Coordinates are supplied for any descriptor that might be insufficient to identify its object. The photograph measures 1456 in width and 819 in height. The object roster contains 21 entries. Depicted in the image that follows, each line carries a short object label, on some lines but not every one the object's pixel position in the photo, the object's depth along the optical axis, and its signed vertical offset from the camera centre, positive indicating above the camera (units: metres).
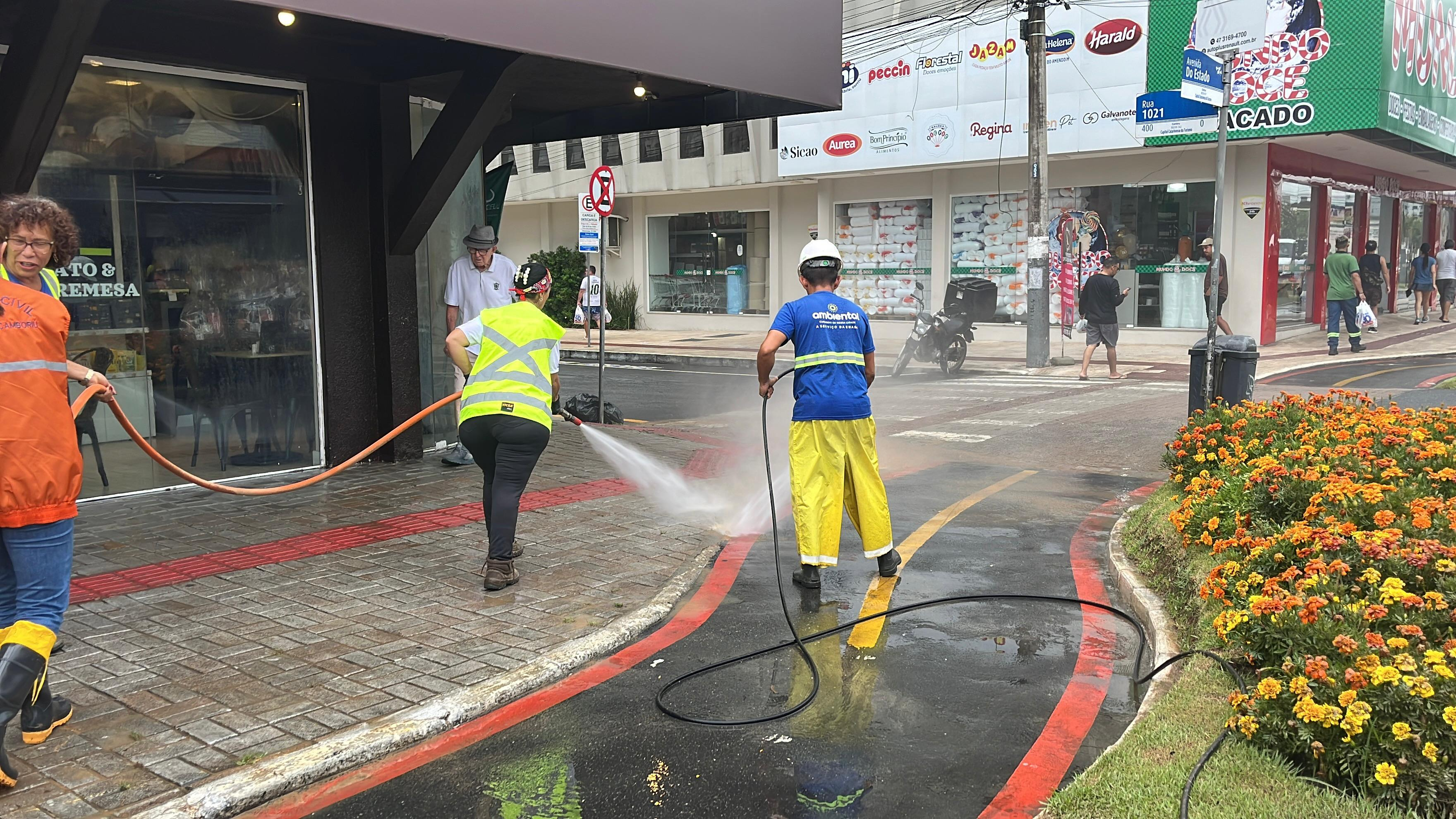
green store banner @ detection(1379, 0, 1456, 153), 19.19 +4.19
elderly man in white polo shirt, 9.58 +0.25
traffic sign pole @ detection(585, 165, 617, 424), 13.57 +1.43
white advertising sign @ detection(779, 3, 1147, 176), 20.97 +4.19
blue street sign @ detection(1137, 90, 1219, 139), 14.23 +2.43
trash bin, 8.79 -0.53
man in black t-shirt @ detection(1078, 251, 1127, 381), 16.02 -0.05
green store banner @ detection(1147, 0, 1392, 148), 18.59 +3.91
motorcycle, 18.19 -0.60
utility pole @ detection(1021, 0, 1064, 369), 17.58 +1.76
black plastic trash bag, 13.37 -1.19
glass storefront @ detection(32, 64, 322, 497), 8.02 +0.36
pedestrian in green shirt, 18.50 +0.14
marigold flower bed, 3.33 -1.07
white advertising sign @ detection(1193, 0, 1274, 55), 8.98 +2.23
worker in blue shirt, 6.22 -0.67
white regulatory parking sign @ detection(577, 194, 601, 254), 15.19 +1.04
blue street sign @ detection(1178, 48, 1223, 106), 9.10 +1.82
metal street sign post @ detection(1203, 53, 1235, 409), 9.14 +0.53
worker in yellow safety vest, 6.02 -0.50
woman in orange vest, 3.77 -0.51
